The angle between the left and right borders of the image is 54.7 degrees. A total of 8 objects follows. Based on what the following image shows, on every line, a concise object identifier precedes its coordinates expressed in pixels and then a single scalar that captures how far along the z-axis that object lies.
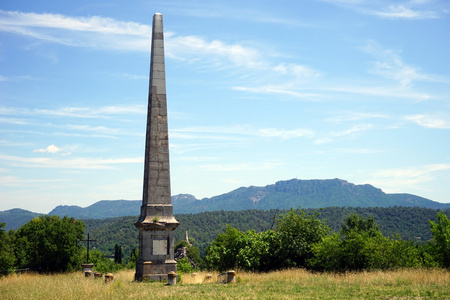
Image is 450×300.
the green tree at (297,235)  25.69
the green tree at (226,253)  26.88
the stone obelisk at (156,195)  21.38
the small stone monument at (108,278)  18.64
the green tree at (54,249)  29.91
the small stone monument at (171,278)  18.91
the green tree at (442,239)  21.30
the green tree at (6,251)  36.94
